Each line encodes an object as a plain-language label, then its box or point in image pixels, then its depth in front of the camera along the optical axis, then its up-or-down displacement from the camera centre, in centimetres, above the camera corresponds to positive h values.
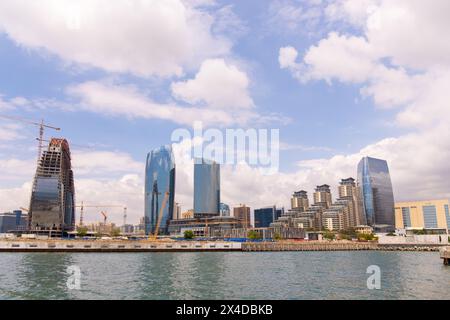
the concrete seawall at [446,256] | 8983 -805
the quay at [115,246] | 15438 -867
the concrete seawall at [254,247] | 19050 -1124
